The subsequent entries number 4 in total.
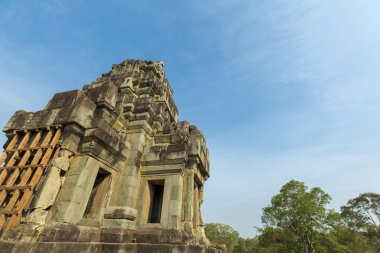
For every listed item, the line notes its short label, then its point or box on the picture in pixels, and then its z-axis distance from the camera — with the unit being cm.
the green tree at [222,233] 4919
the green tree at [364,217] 3100
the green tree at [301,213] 2122
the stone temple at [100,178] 370
